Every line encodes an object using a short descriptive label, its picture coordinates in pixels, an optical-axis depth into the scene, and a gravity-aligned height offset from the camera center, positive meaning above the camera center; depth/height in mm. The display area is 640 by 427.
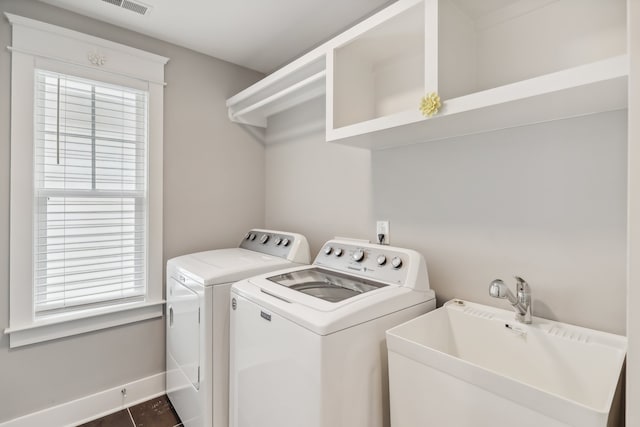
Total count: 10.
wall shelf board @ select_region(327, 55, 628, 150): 866 +373
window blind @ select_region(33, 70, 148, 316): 1814 +127
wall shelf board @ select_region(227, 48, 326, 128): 1779 +831
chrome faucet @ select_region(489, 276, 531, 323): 1172 -308
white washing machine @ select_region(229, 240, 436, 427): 1074 -471
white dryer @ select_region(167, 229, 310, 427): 1598 -580
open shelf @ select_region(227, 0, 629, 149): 1009 +646
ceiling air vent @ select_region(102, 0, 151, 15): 1778 +1205
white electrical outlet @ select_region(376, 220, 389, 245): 1812 -97
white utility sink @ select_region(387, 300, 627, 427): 838 -515
